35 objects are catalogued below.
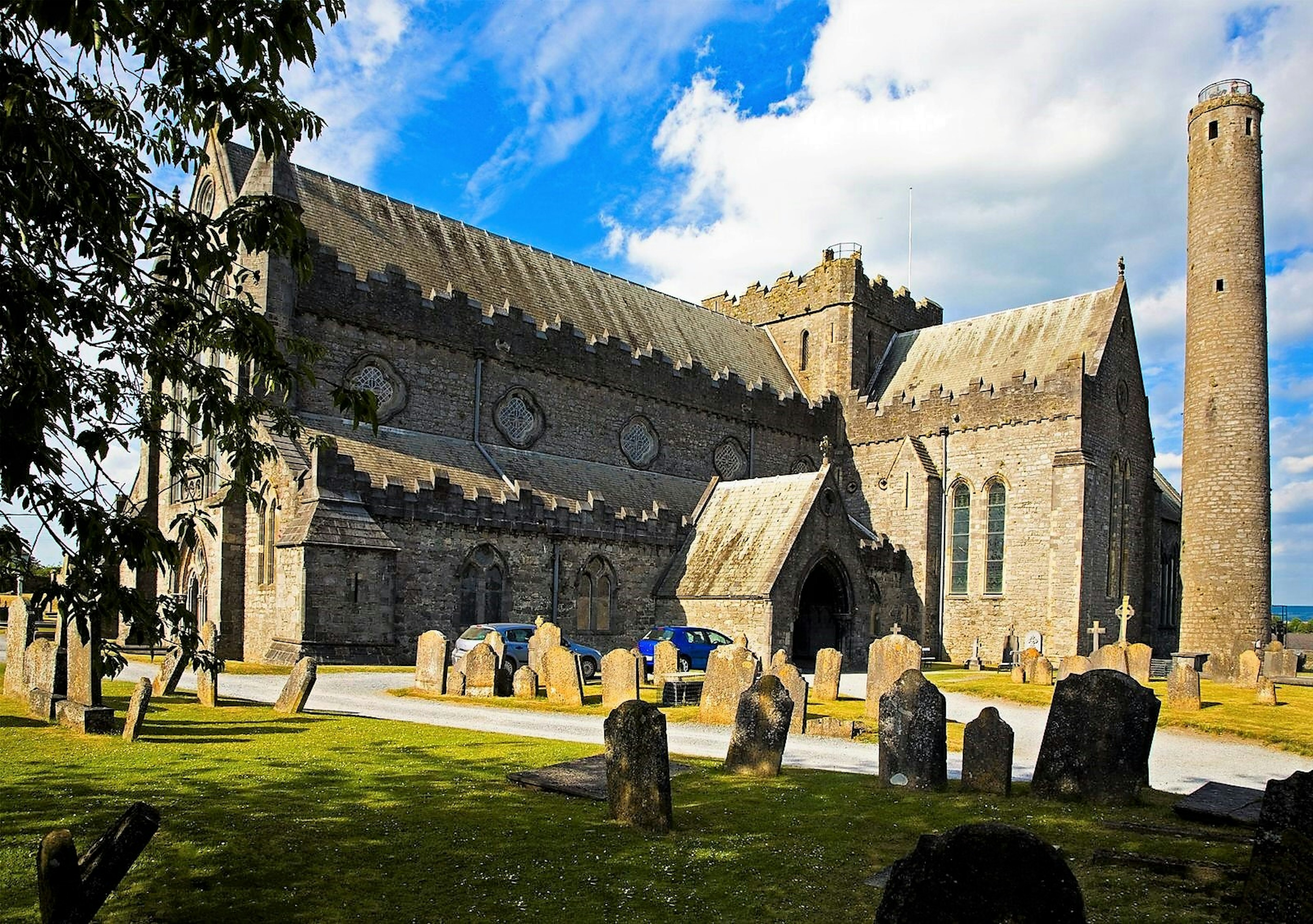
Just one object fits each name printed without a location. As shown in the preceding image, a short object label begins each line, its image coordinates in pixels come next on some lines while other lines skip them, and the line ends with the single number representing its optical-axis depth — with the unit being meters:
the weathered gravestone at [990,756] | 9.30
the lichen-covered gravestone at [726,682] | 15.34
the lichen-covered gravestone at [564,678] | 17.16
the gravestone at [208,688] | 14.58
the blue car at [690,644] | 22.50
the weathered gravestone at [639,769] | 7.79
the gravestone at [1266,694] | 19.95
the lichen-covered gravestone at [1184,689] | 18.42
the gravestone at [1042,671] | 24.05
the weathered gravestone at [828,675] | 18.83
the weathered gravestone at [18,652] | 14.28
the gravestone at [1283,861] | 4.42
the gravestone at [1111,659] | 22.30
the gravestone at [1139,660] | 22.17
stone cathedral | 24.42
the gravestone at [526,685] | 18.08
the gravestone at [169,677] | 15.78
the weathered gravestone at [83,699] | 11.53
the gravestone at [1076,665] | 20.72
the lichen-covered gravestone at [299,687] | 14.20
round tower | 31.75
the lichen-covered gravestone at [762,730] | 10.10
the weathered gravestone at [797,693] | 14.50
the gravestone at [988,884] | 3.47
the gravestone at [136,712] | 11.13
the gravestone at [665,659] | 19.86
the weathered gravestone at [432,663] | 18.19
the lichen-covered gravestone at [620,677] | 16.64
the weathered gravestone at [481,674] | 18.22
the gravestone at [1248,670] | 23.48
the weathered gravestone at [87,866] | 4.97
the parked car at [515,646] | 20.75
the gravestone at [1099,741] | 8.81
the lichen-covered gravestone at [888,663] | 16.72
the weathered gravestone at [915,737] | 9.49
